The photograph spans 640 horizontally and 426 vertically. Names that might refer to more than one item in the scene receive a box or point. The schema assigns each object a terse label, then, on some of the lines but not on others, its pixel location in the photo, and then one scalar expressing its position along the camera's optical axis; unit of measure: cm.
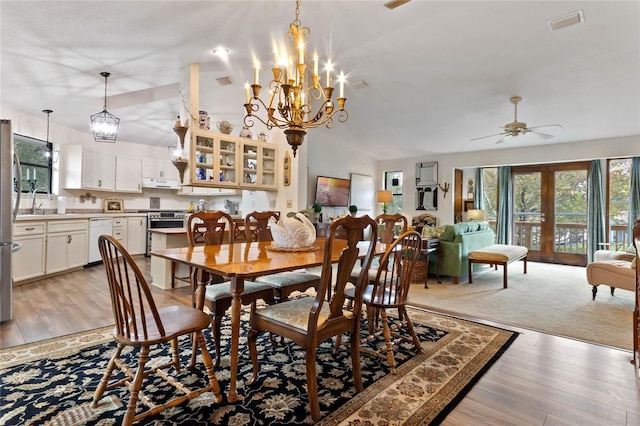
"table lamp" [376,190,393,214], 812
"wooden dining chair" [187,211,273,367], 222
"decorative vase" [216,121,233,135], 485
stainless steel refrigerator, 304
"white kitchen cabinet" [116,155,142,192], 683
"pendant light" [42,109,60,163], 546
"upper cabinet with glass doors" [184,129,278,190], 446
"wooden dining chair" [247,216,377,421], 171
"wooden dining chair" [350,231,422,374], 224
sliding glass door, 674
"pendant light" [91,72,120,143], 413
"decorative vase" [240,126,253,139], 512
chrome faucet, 504
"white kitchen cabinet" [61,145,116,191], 582
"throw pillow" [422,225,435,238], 511
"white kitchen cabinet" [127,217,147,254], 689
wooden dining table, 177
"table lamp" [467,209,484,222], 738
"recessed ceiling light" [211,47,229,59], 383
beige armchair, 369
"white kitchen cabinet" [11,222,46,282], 417
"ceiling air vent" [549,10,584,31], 296
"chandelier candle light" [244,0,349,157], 236
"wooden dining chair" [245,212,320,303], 262
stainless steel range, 719
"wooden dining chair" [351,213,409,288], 337
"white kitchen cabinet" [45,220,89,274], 470
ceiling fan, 450
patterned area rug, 170
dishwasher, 576
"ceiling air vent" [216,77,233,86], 473
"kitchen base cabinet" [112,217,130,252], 657
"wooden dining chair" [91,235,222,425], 154
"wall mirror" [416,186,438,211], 800
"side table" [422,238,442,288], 478
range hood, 729
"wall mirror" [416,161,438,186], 801
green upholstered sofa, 493
